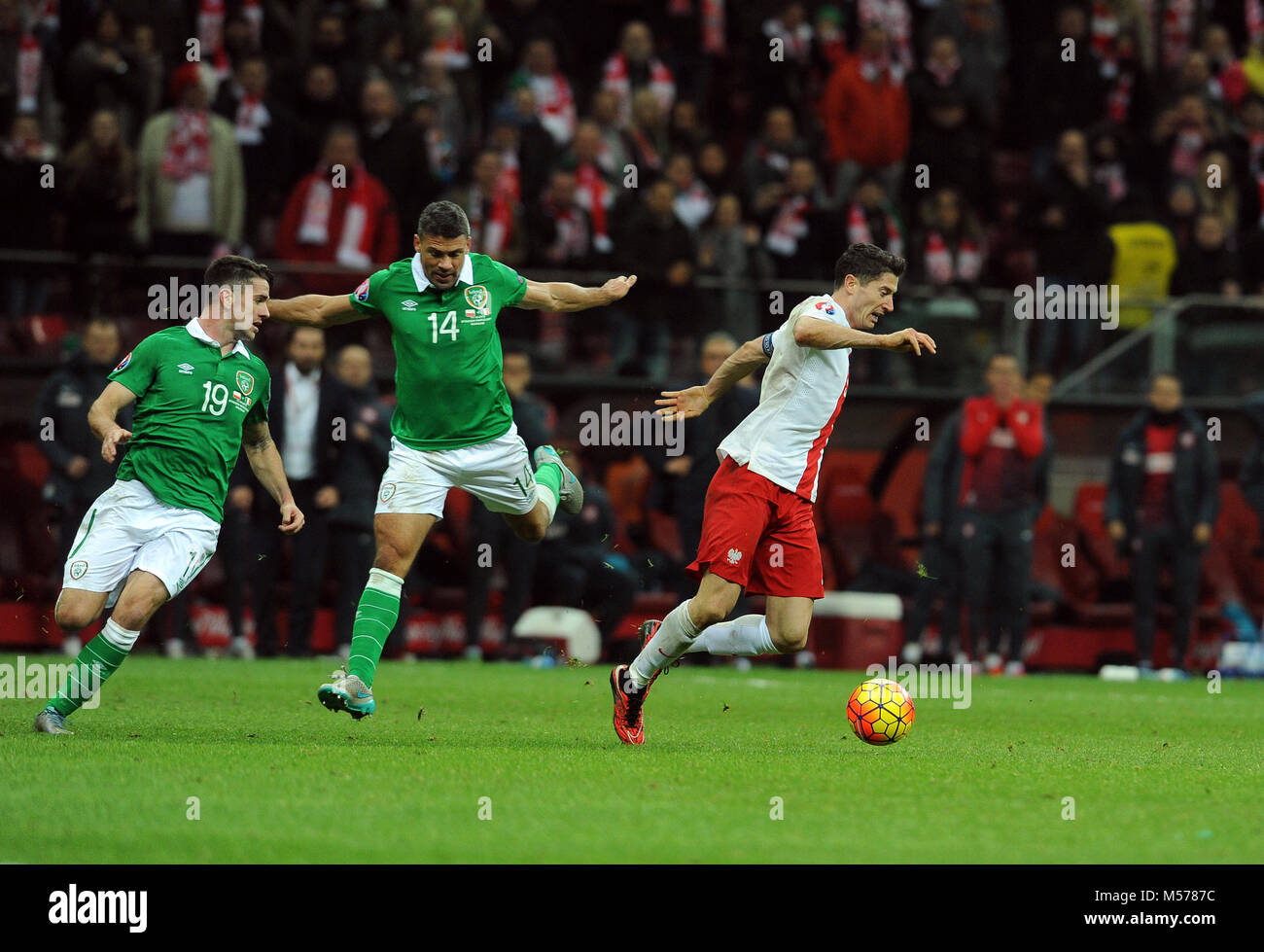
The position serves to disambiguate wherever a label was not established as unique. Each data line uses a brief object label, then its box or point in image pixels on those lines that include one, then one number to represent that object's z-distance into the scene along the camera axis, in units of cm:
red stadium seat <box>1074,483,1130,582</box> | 1756
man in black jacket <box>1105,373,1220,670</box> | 1580
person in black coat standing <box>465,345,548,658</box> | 1520
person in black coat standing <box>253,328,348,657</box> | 1467
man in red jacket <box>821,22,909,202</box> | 1873
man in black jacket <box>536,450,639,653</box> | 1543
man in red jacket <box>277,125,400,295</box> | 1614
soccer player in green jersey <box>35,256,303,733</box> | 819
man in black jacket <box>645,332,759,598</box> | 1507
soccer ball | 851
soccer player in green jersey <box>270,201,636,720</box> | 843
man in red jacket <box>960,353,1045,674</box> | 1558
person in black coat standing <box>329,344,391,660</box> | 1480
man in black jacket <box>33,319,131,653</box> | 1444
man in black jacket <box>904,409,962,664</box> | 1571
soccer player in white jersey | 842
